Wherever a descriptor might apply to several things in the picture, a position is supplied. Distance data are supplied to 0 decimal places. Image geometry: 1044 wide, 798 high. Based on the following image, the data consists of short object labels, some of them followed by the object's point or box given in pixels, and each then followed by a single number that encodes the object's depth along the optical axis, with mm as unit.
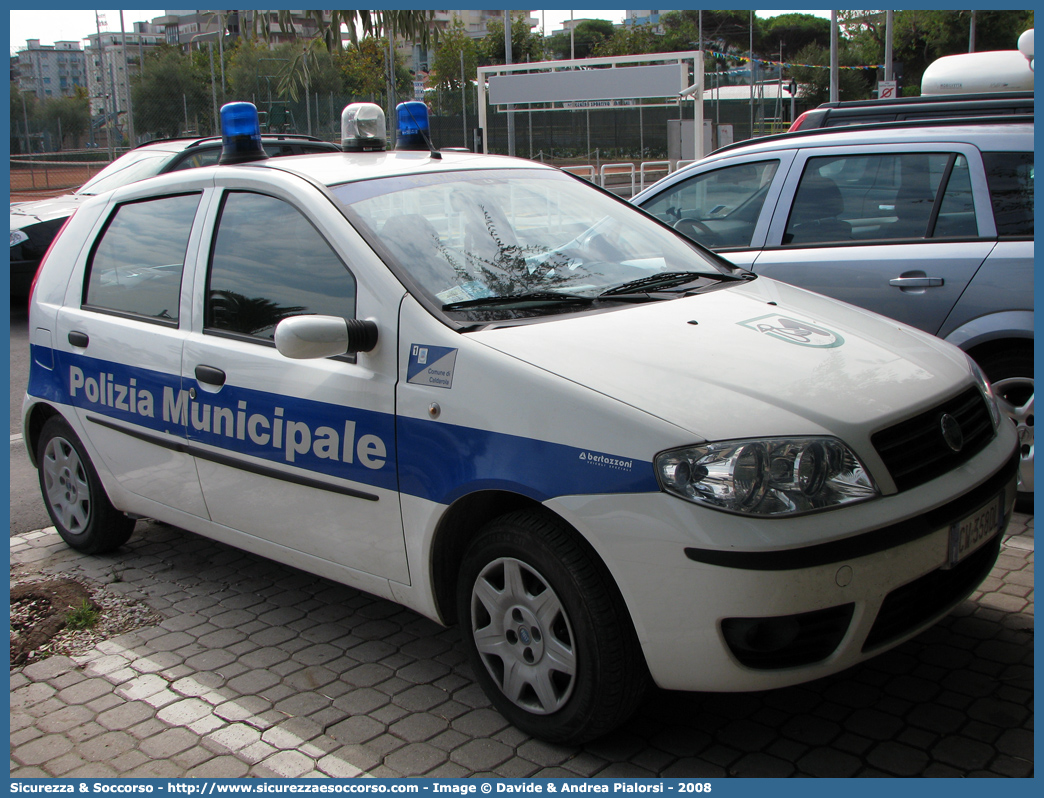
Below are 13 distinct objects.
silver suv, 4656
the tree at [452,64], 38875
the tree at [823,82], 61656
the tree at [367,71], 35250
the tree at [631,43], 63844
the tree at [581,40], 92769
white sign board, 19328
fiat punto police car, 2596
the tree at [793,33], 98625
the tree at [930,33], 47188
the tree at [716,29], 88825
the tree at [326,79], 31834
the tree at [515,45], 53812
